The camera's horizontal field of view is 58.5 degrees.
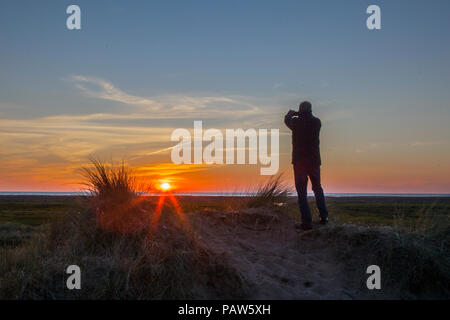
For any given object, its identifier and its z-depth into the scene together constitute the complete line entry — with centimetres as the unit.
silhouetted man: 886
